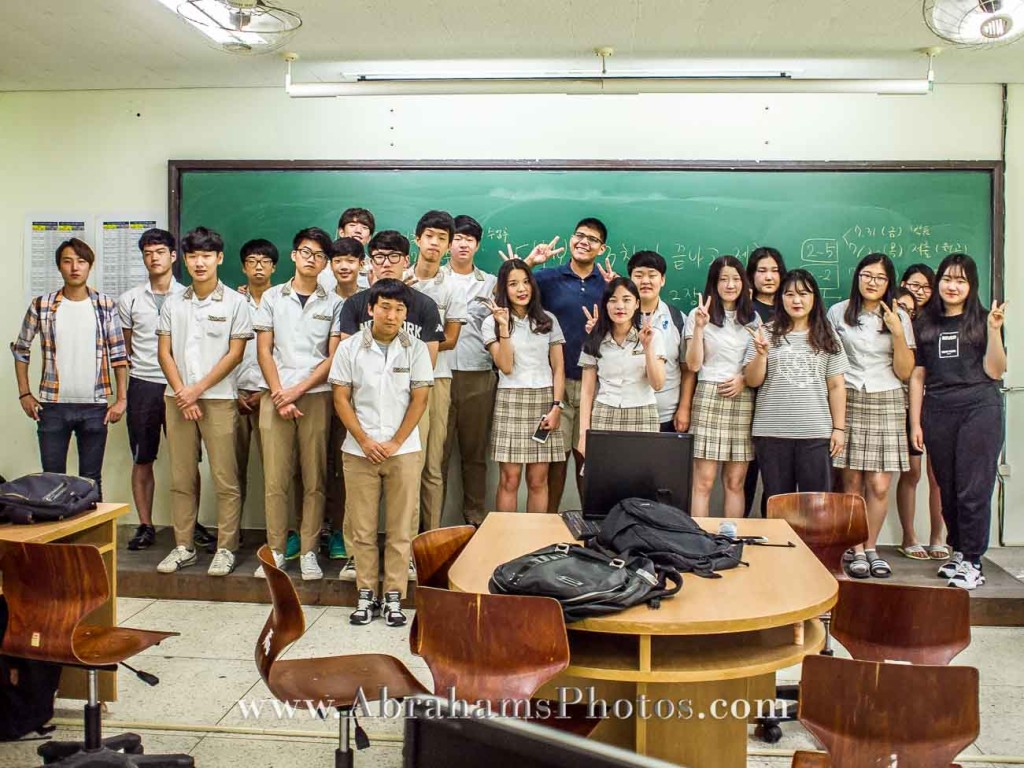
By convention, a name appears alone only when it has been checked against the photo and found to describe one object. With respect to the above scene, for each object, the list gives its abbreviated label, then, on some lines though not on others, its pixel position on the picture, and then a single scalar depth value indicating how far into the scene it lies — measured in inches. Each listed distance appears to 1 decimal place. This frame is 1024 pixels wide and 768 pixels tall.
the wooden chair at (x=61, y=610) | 99.7
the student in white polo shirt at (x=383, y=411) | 157.5
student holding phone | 176.1
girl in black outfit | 170.2
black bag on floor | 115.0
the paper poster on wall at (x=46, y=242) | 216.8
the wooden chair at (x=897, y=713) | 72.6
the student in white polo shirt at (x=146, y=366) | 194.2
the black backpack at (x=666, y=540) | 98.4
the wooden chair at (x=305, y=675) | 92.7
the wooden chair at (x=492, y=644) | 82.1
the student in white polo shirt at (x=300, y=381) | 174.9
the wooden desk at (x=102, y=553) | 123.8
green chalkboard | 201.2
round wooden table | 84.3
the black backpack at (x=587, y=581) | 85.4
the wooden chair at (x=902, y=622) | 95.3
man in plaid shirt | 186.9
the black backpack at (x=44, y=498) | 115.4
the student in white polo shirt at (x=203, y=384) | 178.7
